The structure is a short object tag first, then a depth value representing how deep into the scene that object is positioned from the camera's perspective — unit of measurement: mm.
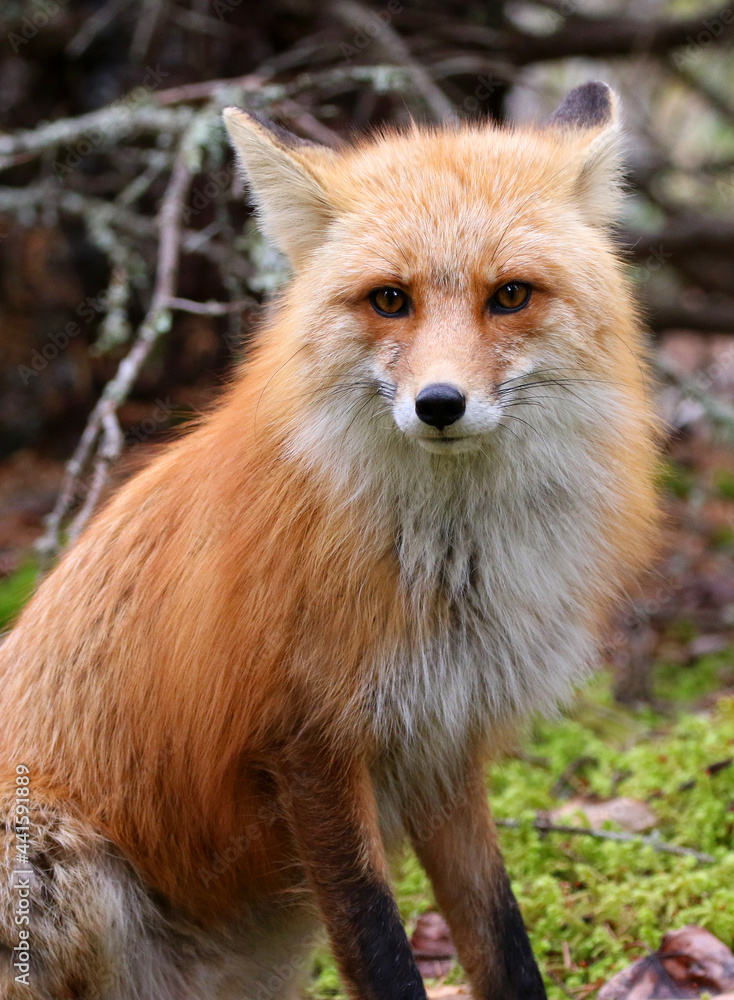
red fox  5863
